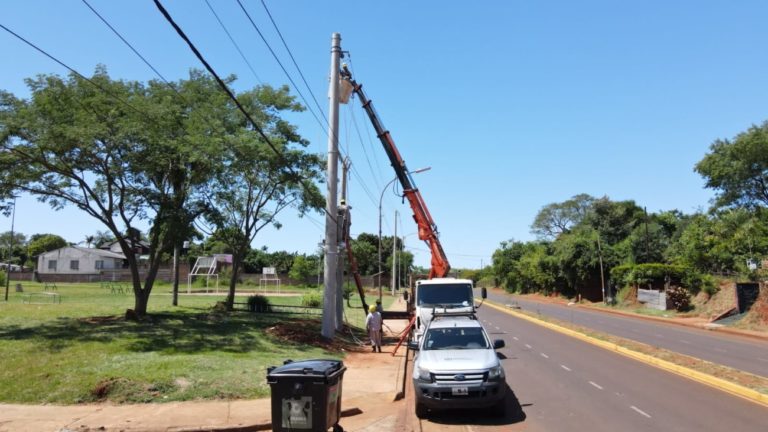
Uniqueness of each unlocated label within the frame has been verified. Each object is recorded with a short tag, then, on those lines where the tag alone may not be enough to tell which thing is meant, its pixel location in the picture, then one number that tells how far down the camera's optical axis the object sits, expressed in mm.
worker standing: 20266
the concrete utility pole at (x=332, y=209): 20844
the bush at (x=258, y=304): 30266
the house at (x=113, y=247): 88812
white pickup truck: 9891
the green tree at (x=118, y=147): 18469
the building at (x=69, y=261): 85812
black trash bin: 8367
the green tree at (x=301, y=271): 85188
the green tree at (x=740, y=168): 47875
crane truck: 24778
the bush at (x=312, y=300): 38031
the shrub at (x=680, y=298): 45031
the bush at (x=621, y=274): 56125
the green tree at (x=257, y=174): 21578
